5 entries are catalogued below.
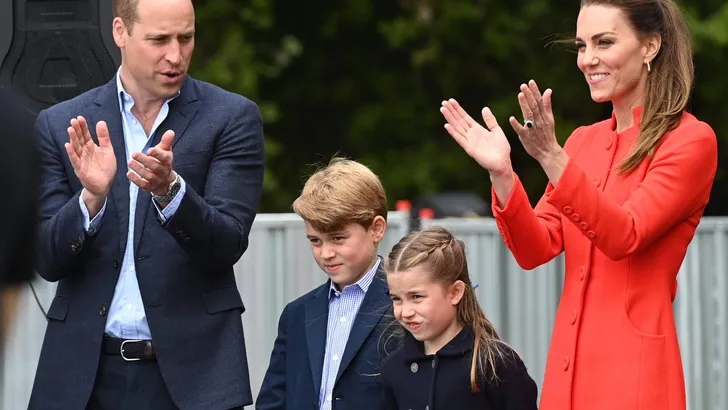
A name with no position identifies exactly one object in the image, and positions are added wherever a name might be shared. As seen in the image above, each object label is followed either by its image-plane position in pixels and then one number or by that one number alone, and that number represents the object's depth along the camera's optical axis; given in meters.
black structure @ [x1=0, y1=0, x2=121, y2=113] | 9.79
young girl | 8.09
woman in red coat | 7.17
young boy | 8.62
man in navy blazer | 8.17
